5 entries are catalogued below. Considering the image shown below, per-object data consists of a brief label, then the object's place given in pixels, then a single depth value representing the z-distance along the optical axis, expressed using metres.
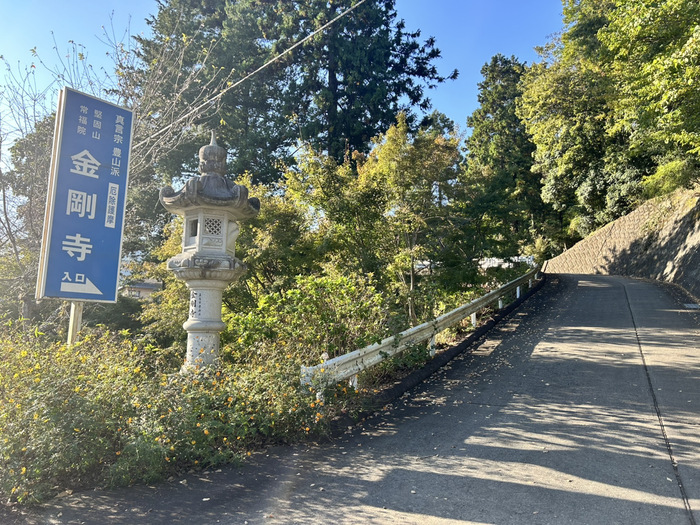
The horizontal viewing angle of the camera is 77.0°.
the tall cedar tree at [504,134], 34.88
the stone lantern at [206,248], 5.60
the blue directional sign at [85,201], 4.68
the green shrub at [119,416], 3.27
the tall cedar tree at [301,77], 21.84
